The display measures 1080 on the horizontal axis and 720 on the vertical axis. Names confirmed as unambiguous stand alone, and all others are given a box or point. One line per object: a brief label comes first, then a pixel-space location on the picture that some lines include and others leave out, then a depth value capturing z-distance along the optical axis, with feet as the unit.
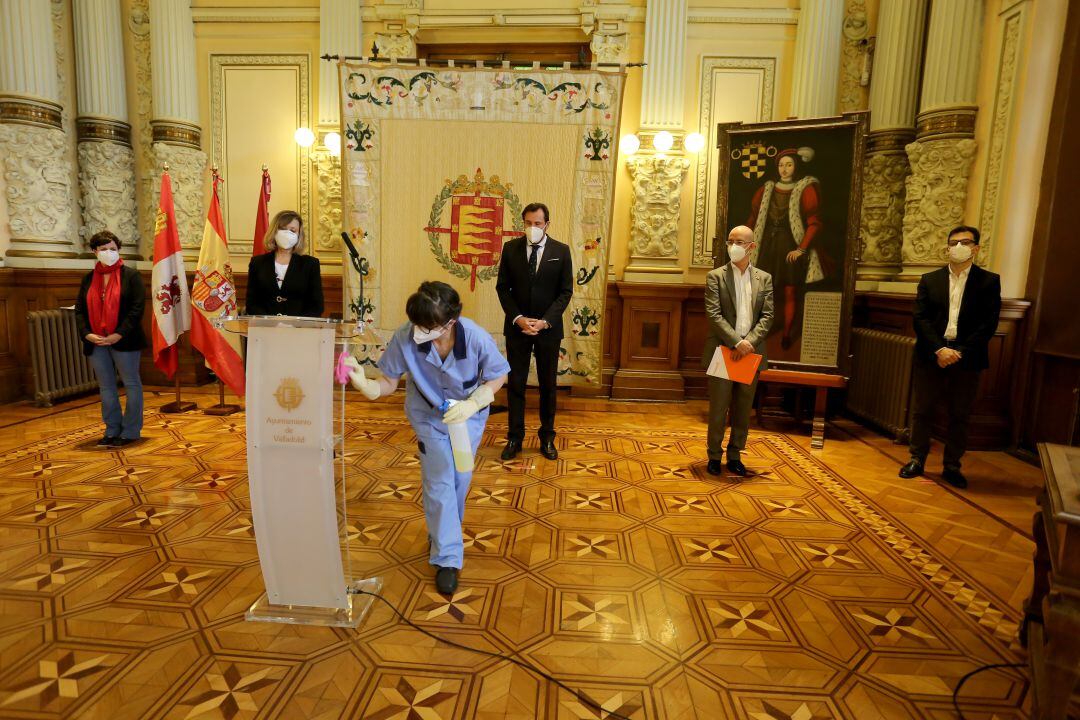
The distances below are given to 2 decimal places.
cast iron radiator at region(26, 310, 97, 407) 15.55
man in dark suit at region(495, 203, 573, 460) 12.28
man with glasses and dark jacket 11.30
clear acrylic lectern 5.92
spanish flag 14.84
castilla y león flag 14.40
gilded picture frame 14.01
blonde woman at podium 11.44
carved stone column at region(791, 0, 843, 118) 17.08
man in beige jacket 11.36
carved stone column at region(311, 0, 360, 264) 18.49
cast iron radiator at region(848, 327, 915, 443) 14.33
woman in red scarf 12.28
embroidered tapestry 15.40
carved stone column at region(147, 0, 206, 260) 18.21
